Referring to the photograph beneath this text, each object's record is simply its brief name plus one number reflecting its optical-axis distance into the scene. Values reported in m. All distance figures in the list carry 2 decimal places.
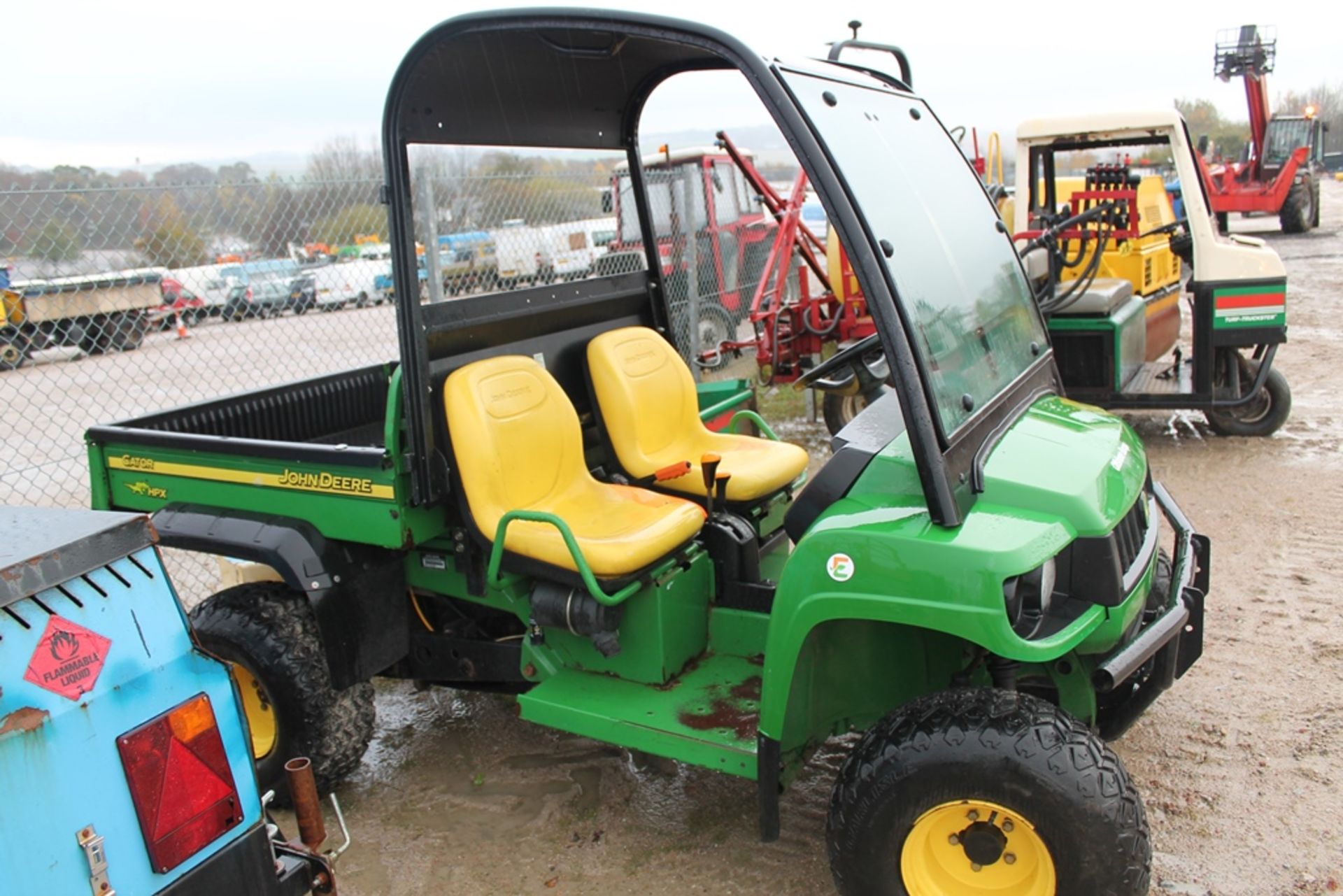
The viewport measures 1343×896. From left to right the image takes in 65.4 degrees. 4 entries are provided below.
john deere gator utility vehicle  2.29
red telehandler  18.86
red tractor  9.45
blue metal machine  1.64
